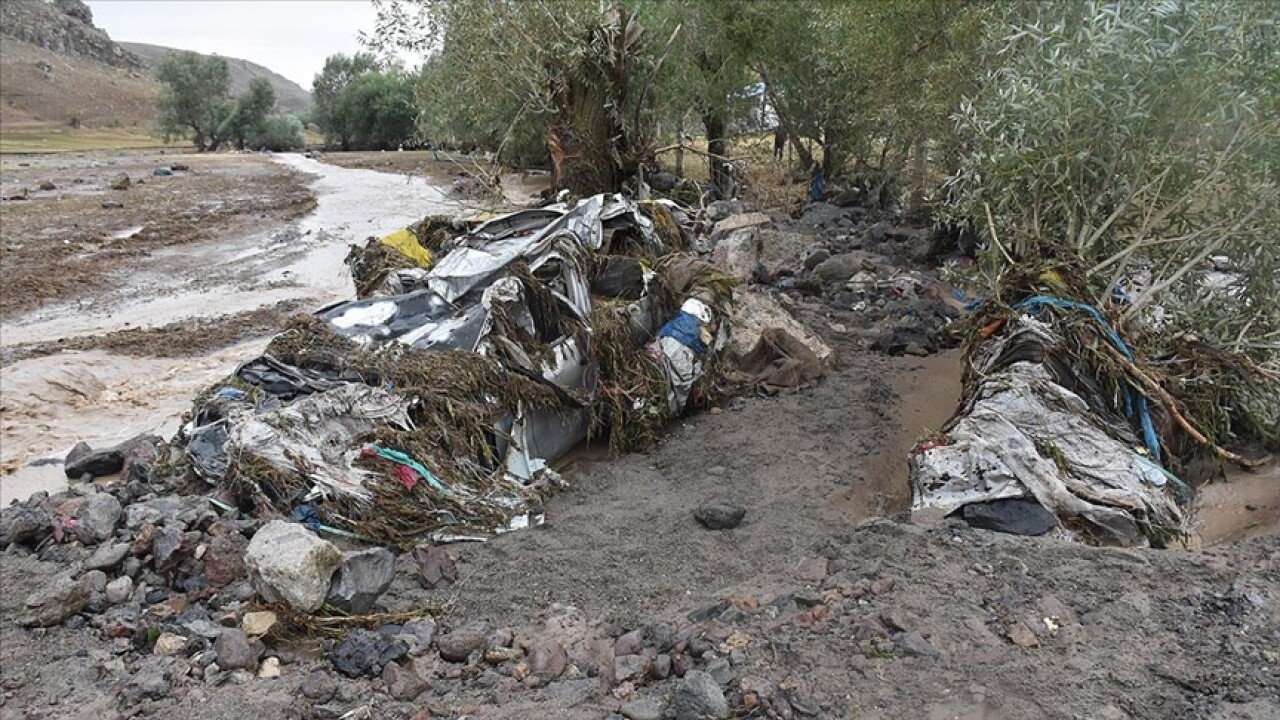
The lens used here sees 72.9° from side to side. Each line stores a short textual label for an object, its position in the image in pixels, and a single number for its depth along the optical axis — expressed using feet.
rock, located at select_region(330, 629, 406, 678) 11.75
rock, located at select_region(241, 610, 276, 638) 12.46
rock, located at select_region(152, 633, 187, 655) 12.37
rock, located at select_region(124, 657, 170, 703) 11.31
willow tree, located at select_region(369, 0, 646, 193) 32.71
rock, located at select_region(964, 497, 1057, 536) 15.17
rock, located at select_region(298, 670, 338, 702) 11.06
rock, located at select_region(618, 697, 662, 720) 10.27
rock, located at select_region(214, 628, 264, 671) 11.93
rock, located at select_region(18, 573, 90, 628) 13.20
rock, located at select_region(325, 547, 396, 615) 13.02
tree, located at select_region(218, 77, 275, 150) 190.19
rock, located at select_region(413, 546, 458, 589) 14.58
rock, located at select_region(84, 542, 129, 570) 14.40
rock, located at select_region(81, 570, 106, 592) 13.83
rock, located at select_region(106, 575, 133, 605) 13.84
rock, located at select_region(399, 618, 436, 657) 12.40
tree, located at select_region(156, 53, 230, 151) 182.19
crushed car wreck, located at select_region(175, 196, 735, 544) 16.46
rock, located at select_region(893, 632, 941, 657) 11.03
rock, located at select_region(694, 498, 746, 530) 16.85
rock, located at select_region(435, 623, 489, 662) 12.26
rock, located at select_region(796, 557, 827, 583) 13.91
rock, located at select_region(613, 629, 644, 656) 12.09
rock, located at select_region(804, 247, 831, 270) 39.68
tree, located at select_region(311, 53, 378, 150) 187.12
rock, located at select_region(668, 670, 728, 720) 10.11
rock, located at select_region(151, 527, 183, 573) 14.44
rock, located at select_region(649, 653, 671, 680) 11.21
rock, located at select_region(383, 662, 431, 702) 11.19
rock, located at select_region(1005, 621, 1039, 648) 11.21
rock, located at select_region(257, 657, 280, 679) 11.91
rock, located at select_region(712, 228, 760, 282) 37.14
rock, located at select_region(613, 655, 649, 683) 11.30
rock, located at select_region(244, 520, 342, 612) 12.63
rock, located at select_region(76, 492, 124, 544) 15.55
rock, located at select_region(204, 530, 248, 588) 14.28
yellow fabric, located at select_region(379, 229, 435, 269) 26.53
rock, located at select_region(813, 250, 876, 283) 37.45
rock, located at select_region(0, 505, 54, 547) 15.90
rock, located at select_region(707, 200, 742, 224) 50.93
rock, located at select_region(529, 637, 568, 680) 11.80
